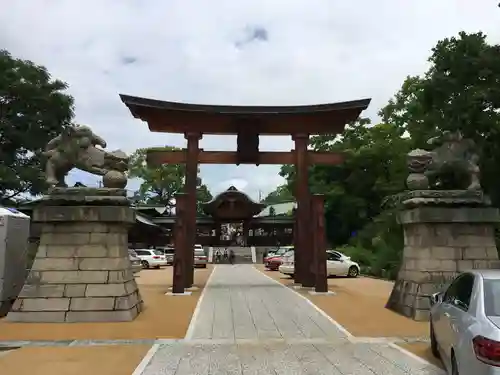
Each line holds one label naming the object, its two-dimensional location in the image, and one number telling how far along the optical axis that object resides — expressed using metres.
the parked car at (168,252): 42.53
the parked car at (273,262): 34.15
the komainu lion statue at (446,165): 12.20
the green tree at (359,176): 36.12
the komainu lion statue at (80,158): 12.16
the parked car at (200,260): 38.47
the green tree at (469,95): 16.55
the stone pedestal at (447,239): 11.44
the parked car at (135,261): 28.22
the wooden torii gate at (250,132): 18.67
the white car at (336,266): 26.37
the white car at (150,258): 35.56
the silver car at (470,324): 4.64
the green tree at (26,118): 24.66
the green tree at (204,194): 76.62
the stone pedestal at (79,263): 10.88
